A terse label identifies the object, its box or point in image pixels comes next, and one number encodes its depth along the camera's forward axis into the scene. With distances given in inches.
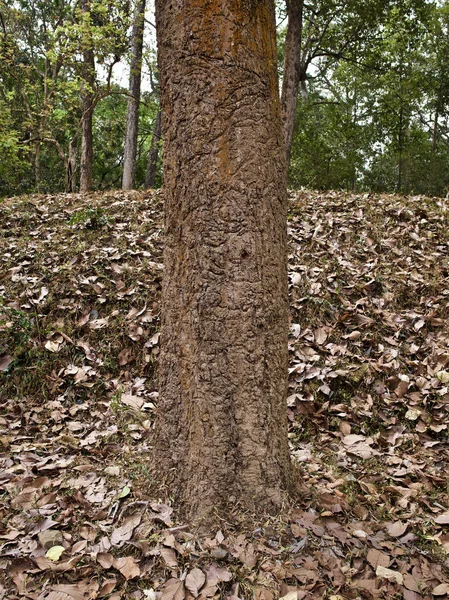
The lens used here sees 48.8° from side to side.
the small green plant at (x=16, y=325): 162.5
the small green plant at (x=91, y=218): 223.8
